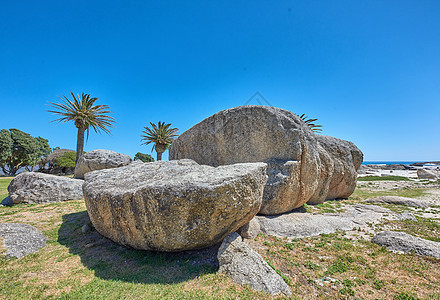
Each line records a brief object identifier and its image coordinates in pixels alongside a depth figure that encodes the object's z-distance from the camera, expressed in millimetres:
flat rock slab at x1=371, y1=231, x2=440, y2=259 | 6200
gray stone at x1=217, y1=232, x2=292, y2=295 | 4543
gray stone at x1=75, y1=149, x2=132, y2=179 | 19266
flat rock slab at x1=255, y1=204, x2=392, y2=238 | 8031
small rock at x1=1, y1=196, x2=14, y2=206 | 11875
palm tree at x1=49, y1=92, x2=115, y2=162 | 26344
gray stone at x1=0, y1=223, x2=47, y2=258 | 5949
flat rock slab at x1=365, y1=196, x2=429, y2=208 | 13094
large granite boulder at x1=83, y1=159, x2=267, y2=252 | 5012
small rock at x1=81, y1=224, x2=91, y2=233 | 7505
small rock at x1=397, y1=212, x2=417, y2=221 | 10159
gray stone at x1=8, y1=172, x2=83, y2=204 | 11905
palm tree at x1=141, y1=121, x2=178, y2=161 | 37188
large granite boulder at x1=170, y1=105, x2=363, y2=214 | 9492
